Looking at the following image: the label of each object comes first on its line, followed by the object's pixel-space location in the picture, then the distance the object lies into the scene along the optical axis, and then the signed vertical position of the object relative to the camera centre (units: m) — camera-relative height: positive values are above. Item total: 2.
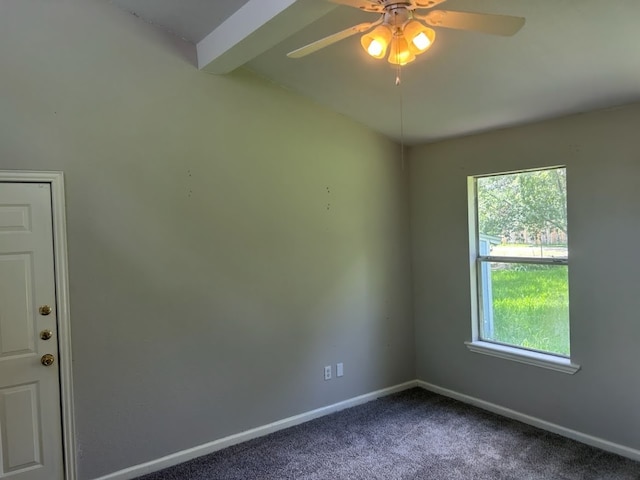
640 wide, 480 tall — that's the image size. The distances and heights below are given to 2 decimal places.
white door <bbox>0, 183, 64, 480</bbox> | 2.50 -0.55
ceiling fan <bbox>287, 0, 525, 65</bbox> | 1.60 +0.80
